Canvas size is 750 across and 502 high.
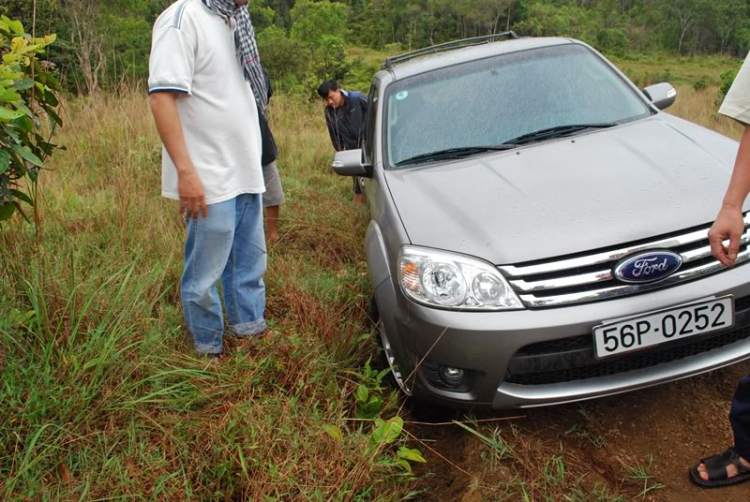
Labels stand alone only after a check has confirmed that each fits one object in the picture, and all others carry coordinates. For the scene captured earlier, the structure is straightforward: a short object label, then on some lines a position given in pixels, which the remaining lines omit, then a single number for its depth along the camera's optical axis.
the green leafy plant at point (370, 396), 2.39
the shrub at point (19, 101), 1.86
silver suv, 2.04
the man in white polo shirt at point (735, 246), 1.66
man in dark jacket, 6.38
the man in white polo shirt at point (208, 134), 2.15
